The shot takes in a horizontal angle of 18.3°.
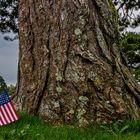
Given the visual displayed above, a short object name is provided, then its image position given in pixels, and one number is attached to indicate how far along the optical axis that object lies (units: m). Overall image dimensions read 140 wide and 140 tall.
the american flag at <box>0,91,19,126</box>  4.93
